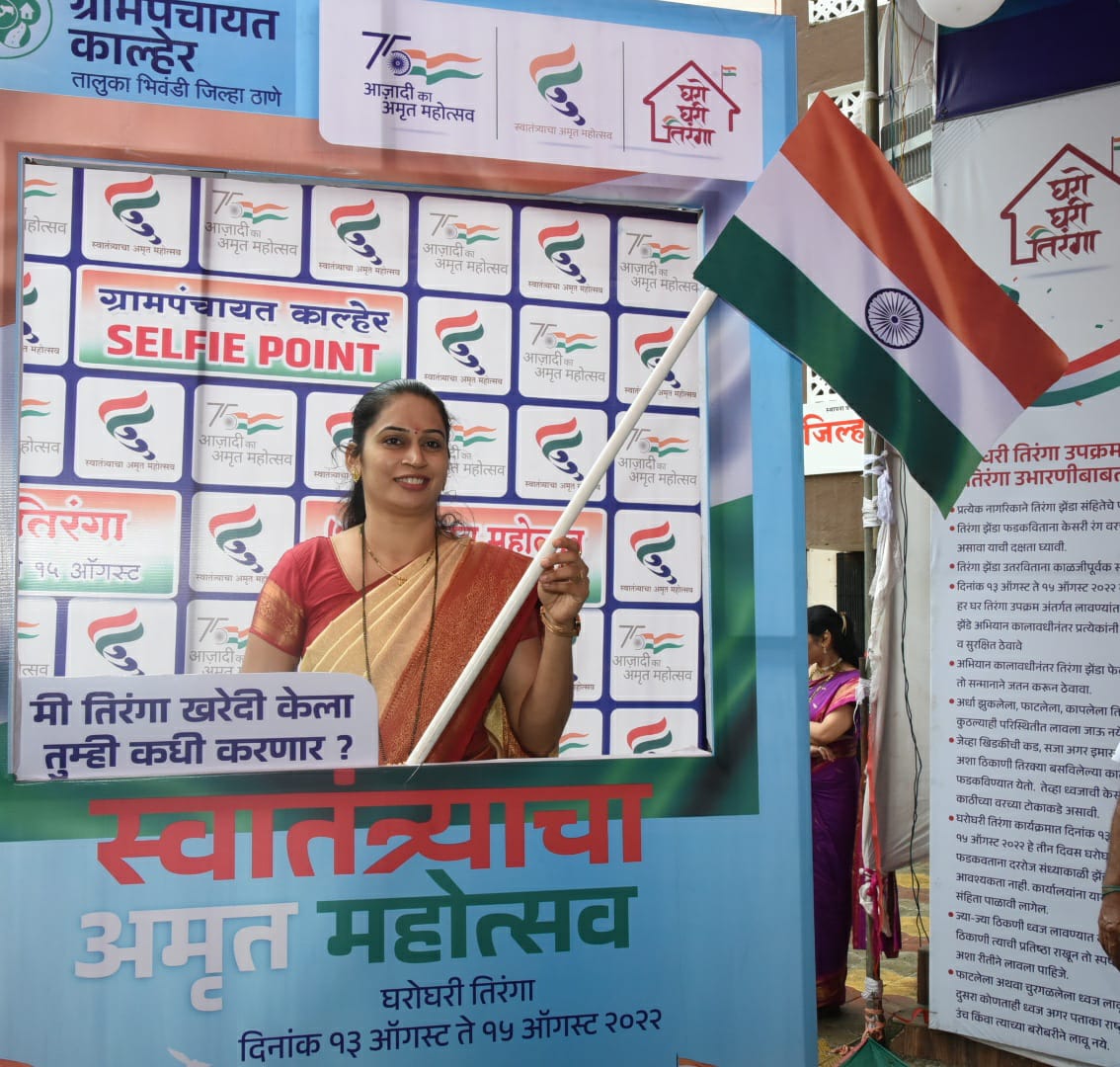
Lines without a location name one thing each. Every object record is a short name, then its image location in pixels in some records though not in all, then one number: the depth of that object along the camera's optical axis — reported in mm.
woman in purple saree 4738
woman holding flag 2537
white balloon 3596
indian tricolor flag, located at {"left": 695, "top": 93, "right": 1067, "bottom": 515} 2504
